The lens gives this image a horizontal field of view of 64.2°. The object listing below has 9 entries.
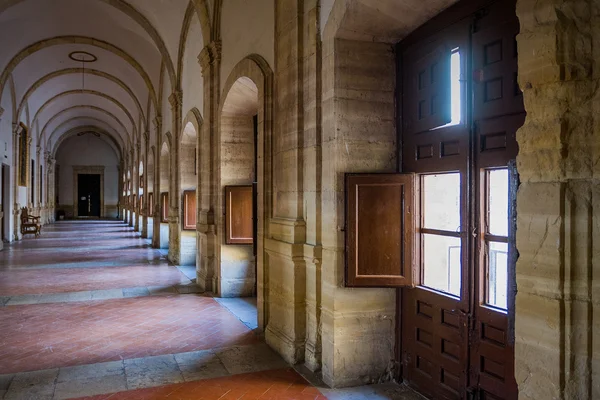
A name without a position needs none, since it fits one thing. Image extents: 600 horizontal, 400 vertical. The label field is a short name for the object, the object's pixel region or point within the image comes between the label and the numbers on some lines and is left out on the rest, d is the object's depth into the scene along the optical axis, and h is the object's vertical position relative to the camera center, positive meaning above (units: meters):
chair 20.20 -1.07
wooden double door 3.41 +0.03
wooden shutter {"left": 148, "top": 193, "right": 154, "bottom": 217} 18.65 -0.21
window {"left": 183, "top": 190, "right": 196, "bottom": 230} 11.59 -0.24
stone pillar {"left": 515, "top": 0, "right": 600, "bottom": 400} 2.37 +0.01
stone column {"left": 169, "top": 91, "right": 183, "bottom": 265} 12.10 +0.40
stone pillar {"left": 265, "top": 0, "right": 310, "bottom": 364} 5.13 +0.00
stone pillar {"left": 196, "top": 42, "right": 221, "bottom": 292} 8.46 +0.53
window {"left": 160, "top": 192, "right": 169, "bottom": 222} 14.61 -0.21
